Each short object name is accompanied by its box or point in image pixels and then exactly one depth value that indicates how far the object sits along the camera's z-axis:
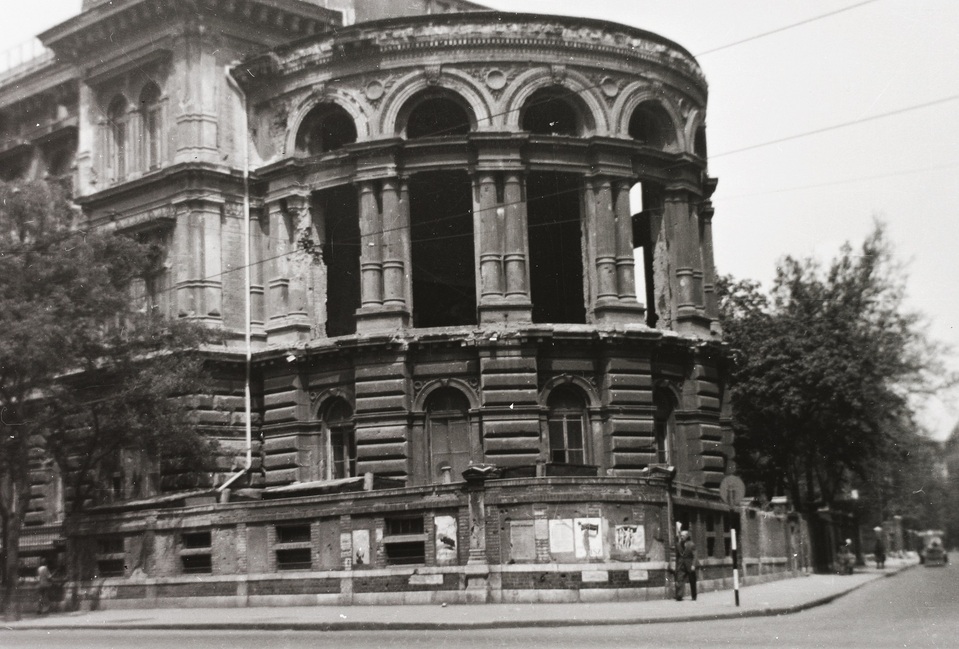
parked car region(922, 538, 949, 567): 69.94
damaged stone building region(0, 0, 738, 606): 35.81
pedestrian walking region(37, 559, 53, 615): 34.00
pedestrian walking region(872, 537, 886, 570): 64.38
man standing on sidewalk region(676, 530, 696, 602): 28.98
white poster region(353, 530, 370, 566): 30.25
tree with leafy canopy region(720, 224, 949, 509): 46.88
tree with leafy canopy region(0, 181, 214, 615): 31.92
